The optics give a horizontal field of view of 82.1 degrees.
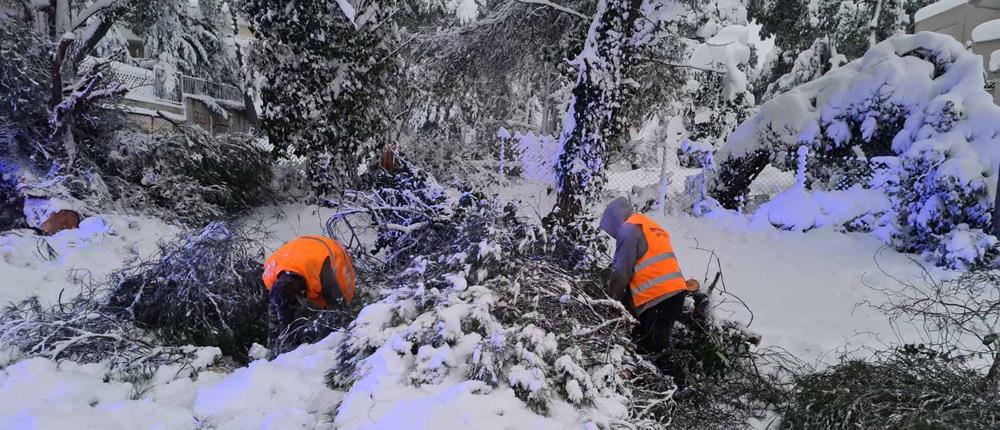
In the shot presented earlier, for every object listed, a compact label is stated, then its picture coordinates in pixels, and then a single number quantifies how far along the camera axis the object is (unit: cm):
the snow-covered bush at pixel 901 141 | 604
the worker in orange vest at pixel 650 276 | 369
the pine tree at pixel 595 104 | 684
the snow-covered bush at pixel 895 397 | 265
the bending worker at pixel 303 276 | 387
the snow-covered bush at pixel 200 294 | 432
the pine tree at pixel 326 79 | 779
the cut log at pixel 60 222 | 656
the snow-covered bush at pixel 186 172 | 755
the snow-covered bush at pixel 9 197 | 705
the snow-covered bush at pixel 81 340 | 317
